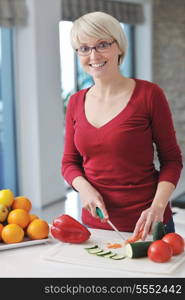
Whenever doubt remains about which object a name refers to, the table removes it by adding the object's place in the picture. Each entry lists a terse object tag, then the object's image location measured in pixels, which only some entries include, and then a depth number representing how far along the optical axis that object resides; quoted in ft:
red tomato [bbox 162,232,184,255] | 4.52
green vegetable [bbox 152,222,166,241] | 4.70
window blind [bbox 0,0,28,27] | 14.71
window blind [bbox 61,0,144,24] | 18.08
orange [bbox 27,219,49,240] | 5.07
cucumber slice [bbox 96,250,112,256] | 4.59
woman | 5.08
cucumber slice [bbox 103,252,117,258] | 4.53
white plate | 4.86
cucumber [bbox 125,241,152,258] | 4.45
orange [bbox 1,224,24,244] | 4.94
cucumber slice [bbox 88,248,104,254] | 4.65
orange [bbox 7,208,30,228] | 5.06
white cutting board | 4.21
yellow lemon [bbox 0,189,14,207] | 5.23
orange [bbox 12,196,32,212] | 5.32
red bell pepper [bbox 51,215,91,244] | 4.96
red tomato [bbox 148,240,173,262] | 4.32
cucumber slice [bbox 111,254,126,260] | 4.48
